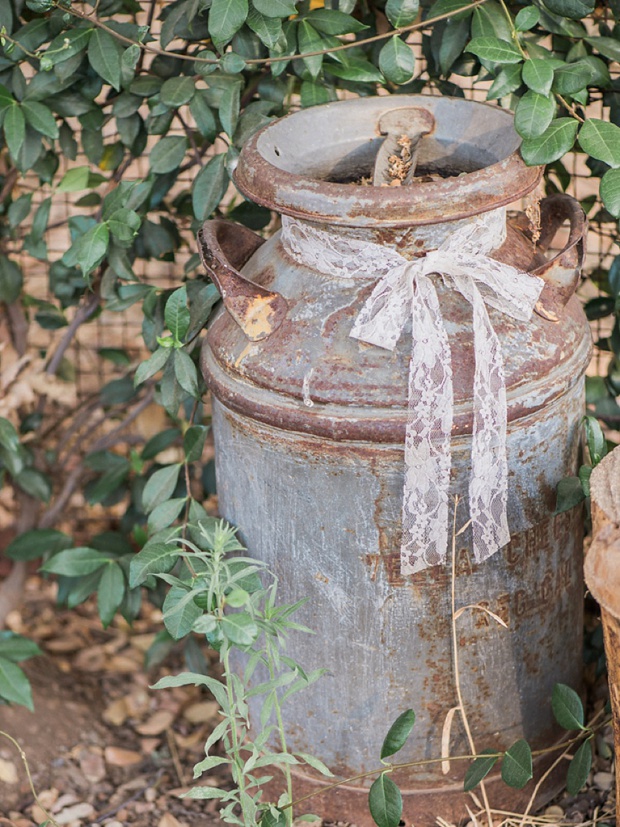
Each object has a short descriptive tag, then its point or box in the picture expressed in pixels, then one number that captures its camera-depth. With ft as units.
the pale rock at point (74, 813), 6.91
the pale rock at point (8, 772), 7.12
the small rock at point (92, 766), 7.34
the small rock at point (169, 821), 6.85
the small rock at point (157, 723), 7.78
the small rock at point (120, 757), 7.48
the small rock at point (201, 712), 7.84
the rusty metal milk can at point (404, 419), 5.23
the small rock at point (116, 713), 7.88
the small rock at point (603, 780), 6.71
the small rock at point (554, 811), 6.57
